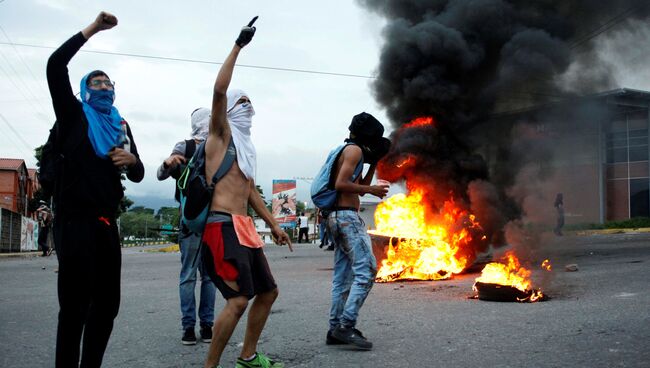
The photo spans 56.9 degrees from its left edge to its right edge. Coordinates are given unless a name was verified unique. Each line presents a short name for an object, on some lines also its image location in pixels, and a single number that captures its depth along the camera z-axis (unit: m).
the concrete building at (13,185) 55.38
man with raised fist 3.21
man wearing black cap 4.72
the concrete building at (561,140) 12.89
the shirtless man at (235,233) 3.52
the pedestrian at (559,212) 11.17
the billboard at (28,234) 31.85
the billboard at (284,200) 39.28
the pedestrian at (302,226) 30.89
